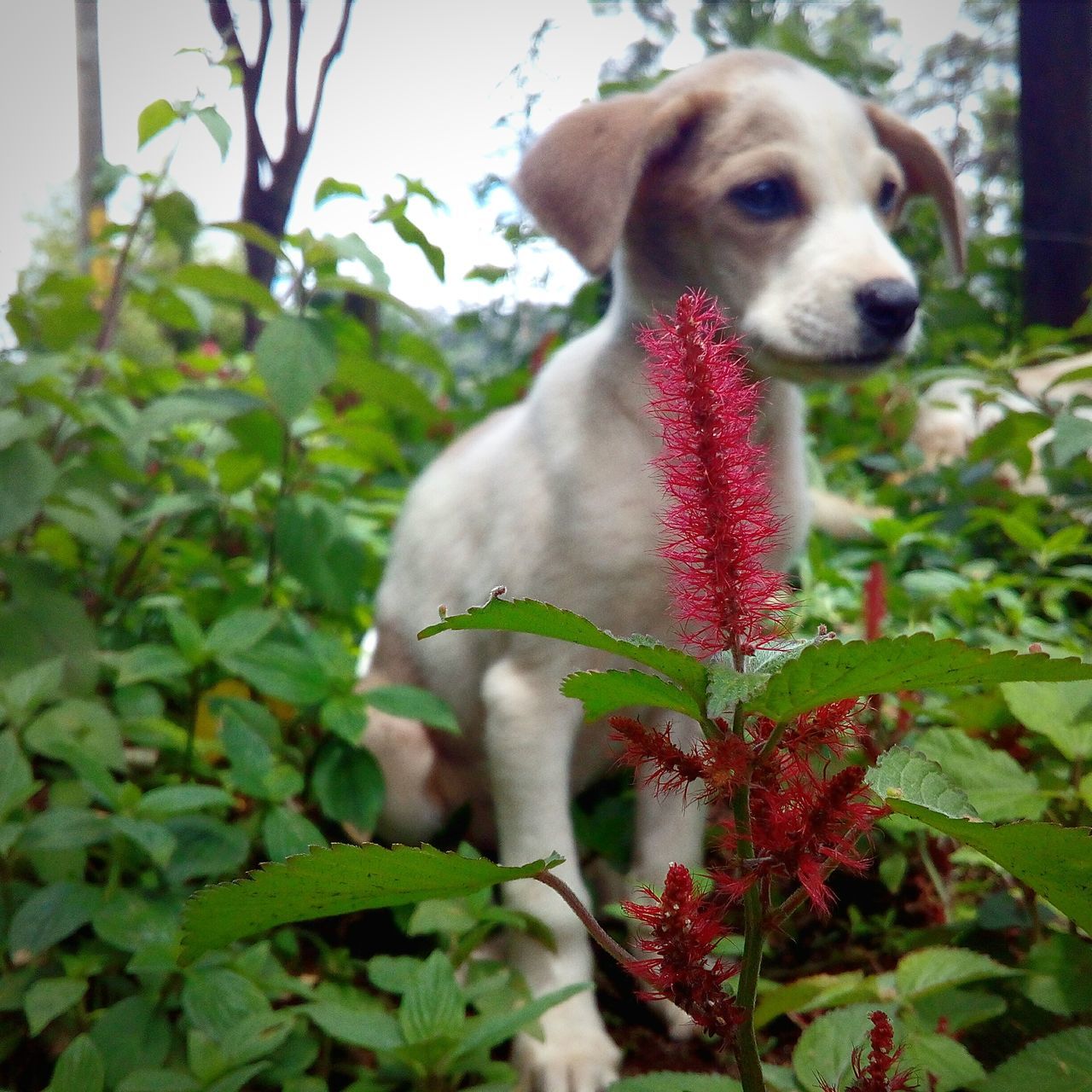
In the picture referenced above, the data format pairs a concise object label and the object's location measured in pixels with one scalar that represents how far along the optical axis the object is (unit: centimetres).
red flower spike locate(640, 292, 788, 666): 37
